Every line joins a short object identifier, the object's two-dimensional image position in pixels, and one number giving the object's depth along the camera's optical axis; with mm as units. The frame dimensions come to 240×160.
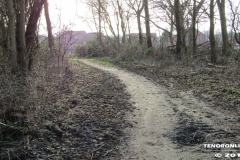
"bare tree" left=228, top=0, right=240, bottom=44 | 13263
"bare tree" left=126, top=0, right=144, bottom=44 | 19094
